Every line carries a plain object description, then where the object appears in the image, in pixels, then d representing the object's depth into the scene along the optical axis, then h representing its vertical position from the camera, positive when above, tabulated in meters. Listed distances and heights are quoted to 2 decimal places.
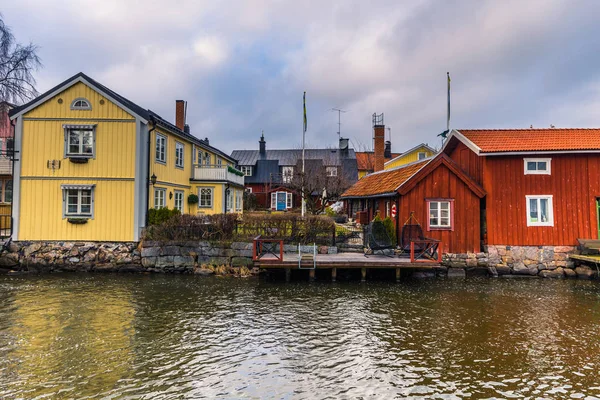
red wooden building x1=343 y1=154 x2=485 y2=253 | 16.58 +0.85
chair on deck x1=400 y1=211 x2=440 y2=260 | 15.14 -0.81
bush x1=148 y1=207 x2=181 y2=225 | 17.16 +0.33
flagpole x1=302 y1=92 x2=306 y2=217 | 25.90 +7.15
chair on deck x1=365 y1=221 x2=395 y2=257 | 15.92 -0.57
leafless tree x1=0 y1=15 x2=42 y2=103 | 19.42 +7.90
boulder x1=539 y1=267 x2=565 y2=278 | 15.88 -2.10
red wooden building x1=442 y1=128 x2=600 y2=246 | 16.30 +1.37
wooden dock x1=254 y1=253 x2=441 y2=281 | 13.99 -1.51
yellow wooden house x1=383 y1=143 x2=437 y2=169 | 39.66 +7.08
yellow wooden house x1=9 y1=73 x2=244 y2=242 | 16.80 +2.53
